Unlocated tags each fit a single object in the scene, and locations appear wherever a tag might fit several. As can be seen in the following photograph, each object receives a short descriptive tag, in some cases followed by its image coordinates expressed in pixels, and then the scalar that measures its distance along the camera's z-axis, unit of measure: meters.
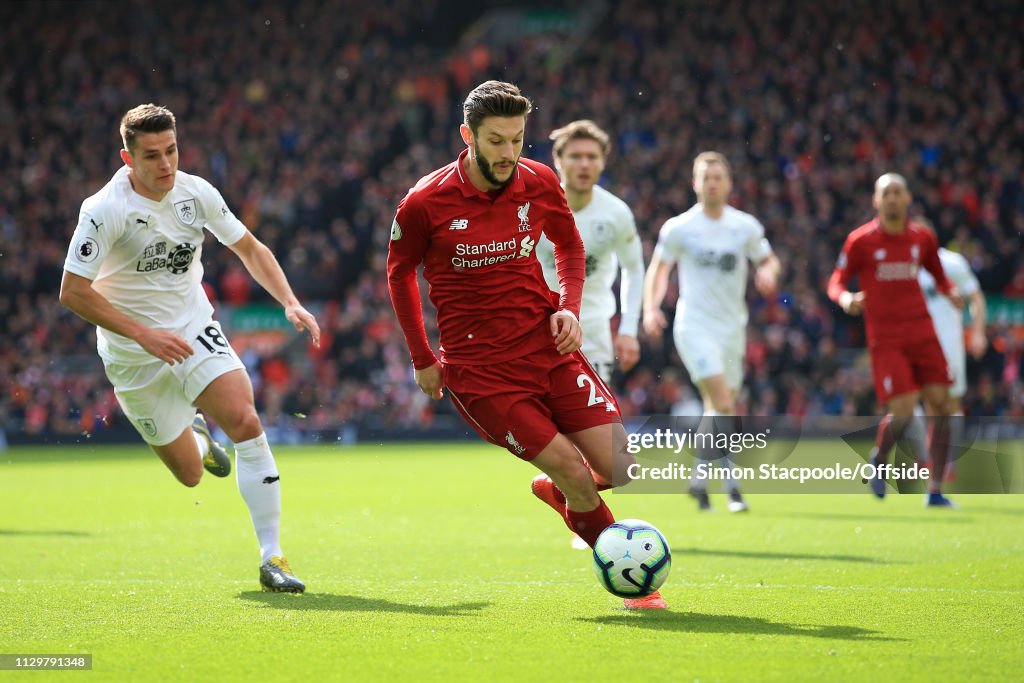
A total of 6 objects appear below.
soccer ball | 11.99
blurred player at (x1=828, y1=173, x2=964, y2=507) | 23.09
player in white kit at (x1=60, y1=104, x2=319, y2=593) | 14.07
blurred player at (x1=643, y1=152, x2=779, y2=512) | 23.34
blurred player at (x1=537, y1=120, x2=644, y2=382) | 17.83
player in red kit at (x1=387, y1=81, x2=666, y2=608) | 12.37
